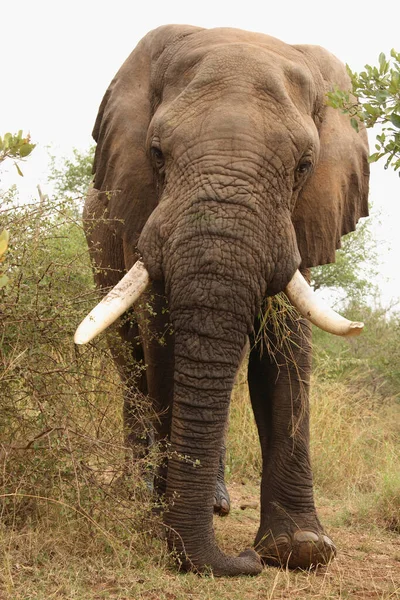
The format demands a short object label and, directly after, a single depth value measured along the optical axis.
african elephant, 9.58
